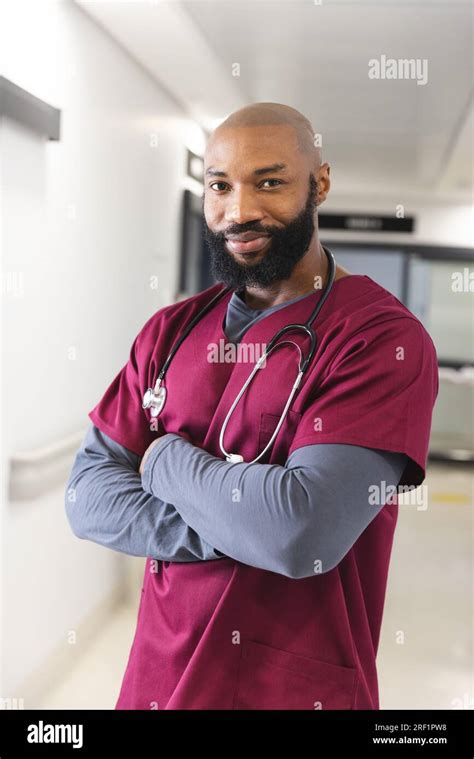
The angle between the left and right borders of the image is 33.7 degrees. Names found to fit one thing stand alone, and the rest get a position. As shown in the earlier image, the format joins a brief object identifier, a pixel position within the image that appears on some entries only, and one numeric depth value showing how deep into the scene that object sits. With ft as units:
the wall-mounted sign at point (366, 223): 27.71
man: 3.65
